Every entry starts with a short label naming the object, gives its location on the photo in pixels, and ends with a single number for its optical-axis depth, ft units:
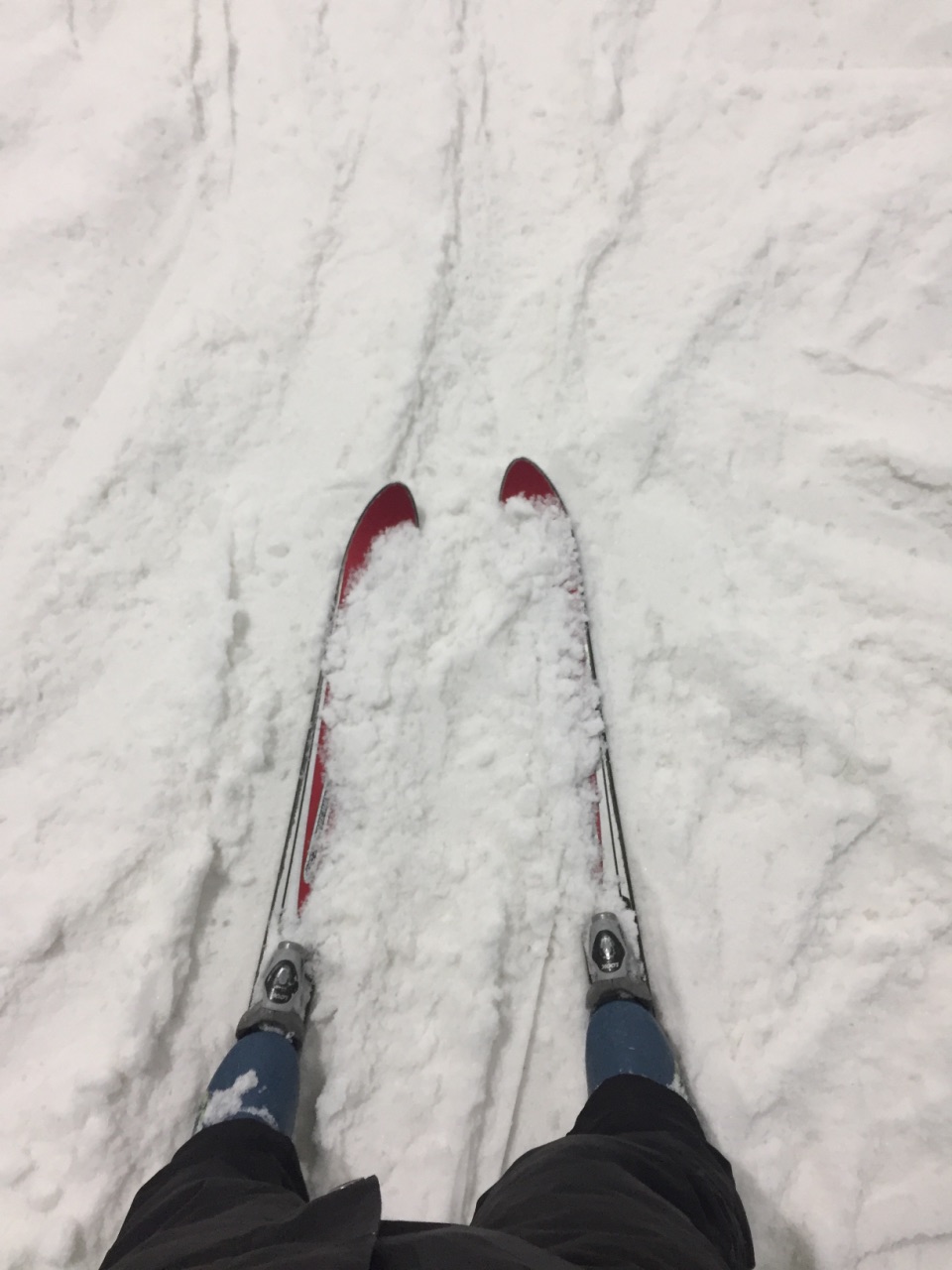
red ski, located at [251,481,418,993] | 3.61
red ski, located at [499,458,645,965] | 3.73
